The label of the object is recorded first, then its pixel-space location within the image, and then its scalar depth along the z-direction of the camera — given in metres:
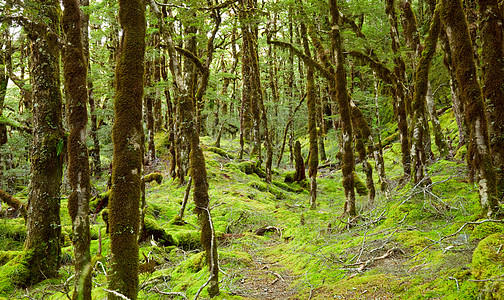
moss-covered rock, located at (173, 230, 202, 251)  7.94
